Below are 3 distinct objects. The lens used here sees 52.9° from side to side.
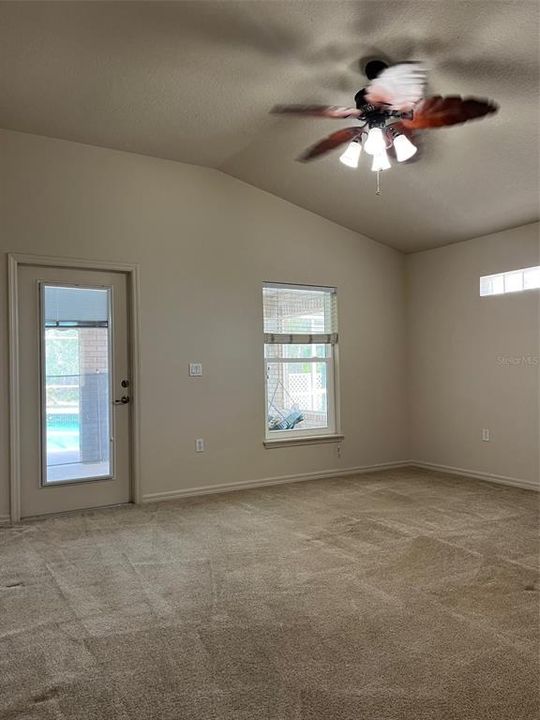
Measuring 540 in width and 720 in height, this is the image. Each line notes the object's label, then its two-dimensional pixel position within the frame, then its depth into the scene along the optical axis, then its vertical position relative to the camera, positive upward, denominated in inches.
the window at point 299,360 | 211.2 +4.0
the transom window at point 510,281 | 190.5 +30.7
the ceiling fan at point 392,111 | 107.2 +55.3
